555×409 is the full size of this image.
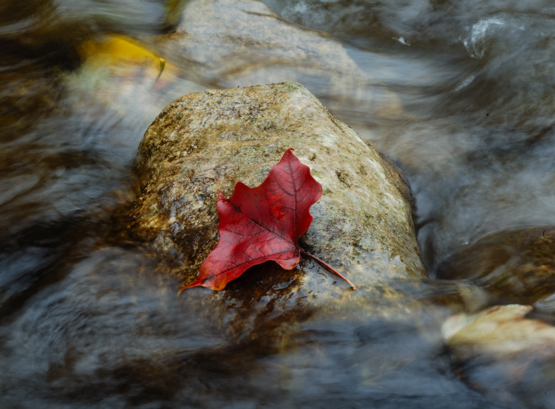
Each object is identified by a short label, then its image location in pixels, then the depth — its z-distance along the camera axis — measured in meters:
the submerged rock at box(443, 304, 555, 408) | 0.76
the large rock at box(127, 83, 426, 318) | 0.81
